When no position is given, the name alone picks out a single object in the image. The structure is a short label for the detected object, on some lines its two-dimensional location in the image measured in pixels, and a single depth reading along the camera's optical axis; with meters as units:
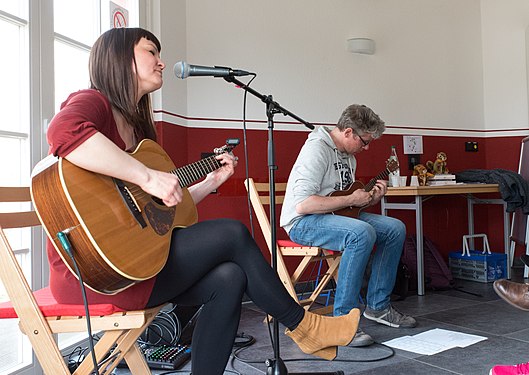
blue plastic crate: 4.18
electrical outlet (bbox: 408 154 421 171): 4.56
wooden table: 3.78
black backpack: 3.92
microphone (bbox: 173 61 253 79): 1.78
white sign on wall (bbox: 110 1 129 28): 2.93
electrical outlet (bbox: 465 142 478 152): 4.91
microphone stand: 1.90
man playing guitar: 2.61
